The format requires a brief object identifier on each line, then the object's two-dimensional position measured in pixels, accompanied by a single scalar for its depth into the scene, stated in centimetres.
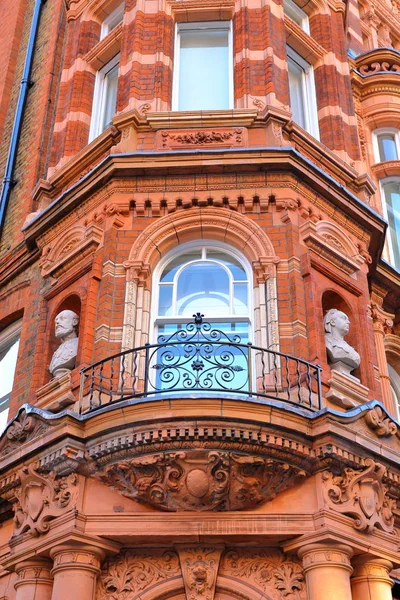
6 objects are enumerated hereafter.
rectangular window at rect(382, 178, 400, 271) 1702
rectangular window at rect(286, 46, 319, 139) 1512
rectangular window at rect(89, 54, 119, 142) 1523
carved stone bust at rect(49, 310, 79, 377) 1206
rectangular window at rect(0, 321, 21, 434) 1446
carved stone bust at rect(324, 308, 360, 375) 1180
